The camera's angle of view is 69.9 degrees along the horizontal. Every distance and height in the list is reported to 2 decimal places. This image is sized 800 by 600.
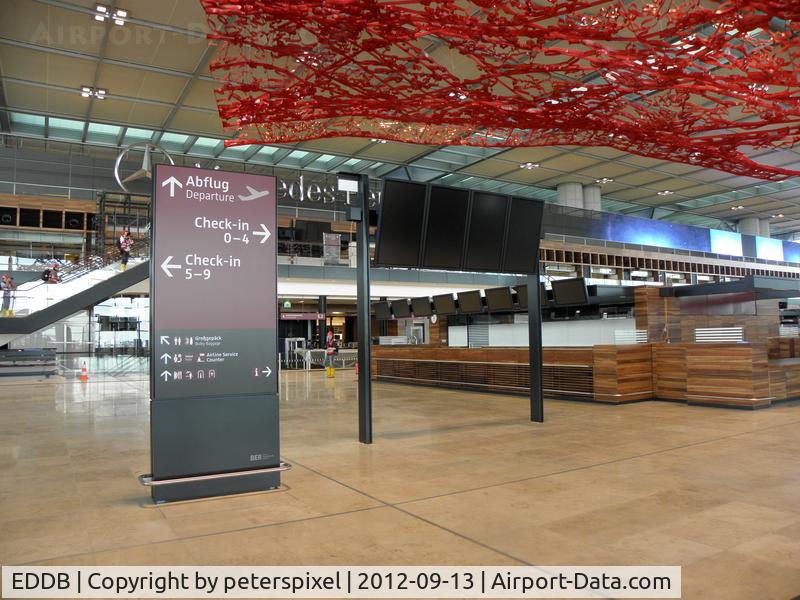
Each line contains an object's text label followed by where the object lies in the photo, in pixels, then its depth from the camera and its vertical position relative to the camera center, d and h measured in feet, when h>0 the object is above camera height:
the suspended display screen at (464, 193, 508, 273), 24.85 +4.10
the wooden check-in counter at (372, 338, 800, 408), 28.53 -2.83
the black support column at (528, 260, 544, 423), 25.63 -0.88
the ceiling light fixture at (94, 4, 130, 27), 36.69 +20.68
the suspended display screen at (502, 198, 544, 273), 25.89 +4.09
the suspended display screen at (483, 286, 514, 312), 39.97 +1.86
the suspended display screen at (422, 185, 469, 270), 23.71 +4.15
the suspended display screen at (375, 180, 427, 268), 22.66 +4.15
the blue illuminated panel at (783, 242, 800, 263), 94.27 +11.39
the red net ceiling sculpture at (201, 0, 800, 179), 13.51 +7.47
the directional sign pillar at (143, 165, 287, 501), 13.82 -0.11
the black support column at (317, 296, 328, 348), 84.08 +1.33
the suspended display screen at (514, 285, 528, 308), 37.50 +1.97
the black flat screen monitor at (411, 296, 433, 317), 50.62 +1.82
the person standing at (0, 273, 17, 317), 50.62 +2.99
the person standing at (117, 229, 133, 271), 52.90 +8.13
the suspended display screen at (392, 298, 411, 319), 54.39 +1.82
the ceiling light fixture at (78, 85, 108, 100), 48.85 +20.81
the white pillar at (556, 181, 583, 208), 81.15 +18.53
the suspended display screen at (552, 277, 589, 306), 35.27 +2.03
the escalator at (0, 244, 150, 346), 50.28 +3.23
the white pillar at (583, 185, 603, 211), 83.06 +18.56
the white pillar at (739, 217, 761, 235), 103.14 +17.05
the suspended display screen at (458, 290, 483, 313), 43.58 +1.87
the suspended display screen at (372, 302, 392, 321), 57.88 +1.70
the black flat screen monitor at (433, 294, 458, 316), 46.93 +1.84
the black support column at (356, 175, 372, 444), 21.68 +0.12
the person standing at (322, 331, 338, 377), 73.46 -2.87
